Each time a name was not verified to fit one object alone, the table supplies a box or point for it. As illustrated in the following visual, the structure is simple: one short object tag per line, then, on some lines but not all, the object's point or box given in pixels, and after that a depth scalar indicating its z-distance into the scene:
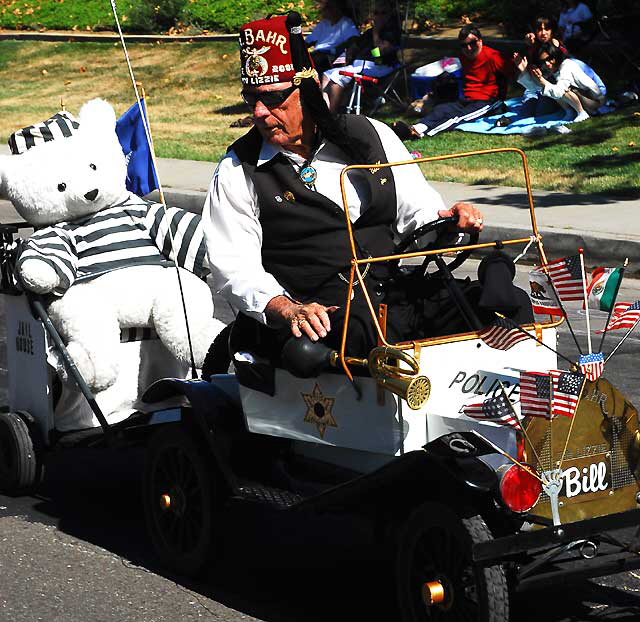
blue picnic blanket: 23.67
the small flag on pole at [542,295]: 6.89
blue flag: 10.16
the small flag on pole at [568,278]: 6.59
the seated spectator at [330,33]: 26.89
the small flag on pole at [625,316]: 6.50
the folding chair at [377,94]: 25.81
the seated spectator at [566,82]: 23.76
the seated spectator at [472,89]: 24.43
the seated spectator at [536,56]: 24.03
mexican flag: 6.50
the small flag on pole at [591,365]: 6.15
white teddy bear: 9.04
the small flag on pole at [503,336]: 6.61
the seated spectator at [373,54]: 25.62
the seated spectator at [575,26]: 25.16
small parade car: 6.11
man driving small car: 7.45
